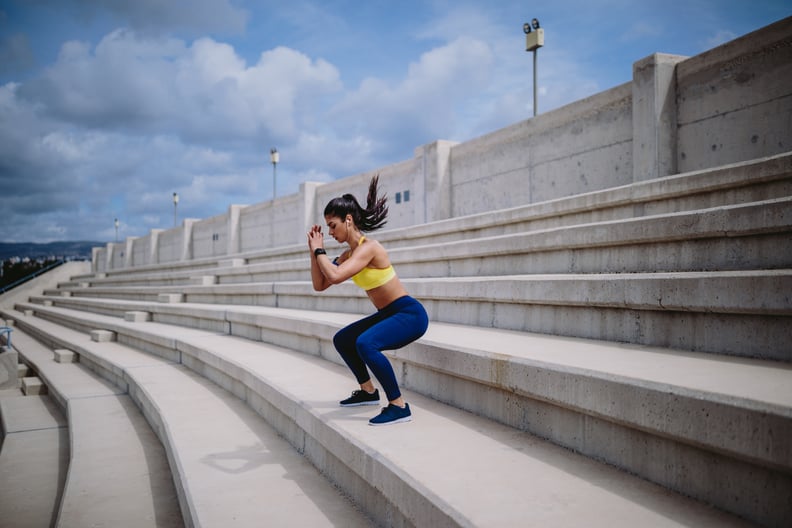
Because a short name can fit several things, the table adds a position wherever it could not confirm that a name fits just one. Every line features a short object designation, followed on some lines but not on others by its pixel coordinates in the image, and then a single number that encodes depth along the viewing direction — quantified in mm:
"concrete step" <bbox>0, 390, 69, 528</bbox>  3729
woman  2975
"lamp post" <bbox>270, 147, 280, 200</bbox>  26148
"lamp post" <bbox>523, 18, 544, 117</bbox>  14539
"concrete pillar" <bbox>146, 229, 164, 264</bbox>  29984
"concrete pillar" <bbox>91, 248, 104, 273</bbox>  37594
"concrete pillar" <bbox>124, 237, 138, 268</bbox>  33425
